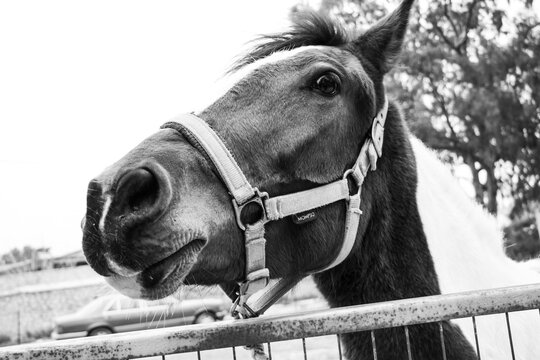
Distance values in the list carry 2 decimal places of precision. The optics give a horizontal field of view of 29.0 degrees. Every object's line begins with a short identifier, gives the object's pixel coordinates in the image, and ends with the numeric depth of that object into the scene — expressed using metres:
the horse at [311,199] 1.15
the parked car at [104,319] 12.39
